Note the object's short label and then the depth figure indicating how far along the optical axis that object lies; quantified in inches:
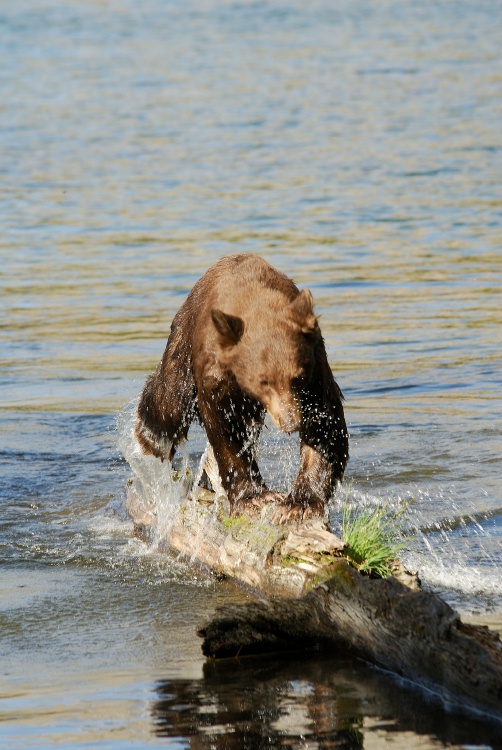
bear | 554.6
